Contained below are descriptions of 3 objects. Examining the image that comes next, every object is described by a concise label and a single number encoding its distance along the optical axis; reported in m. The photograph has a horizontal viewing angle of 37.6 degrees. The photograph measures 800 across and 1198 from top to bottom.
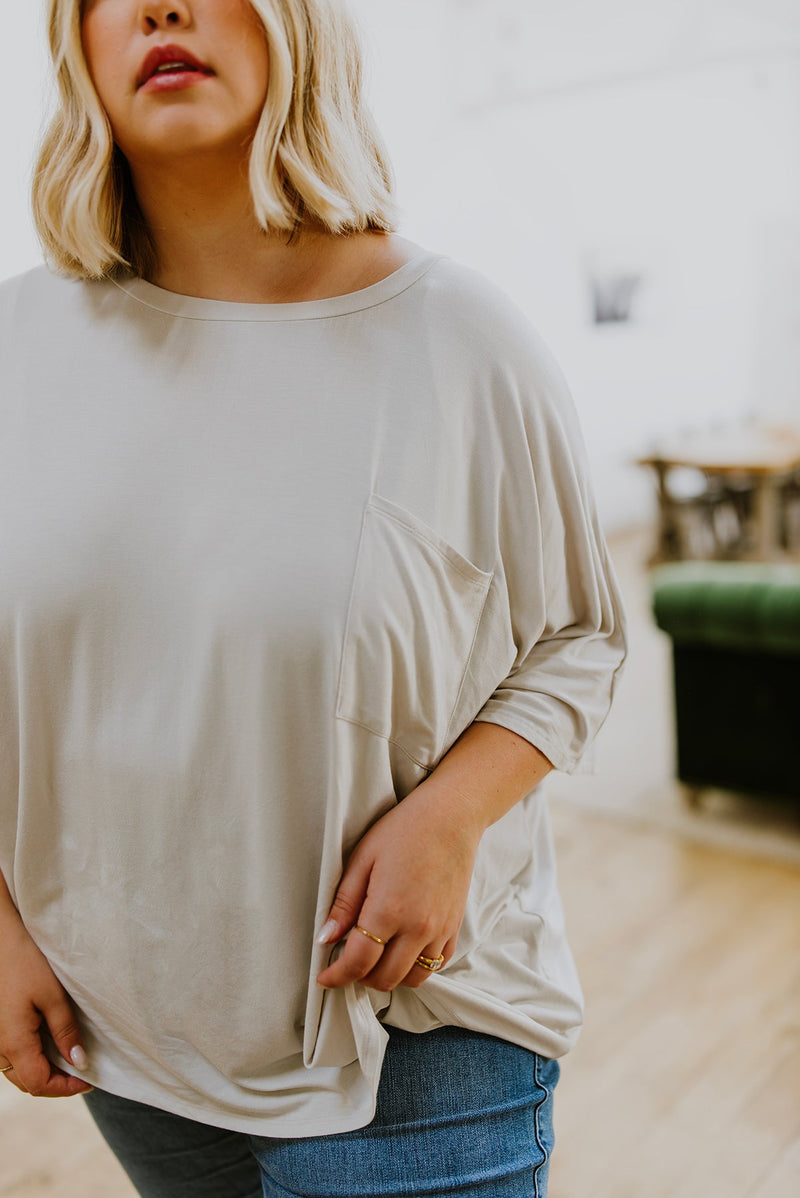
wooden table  7.11
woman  0.86
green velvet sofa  3.38
